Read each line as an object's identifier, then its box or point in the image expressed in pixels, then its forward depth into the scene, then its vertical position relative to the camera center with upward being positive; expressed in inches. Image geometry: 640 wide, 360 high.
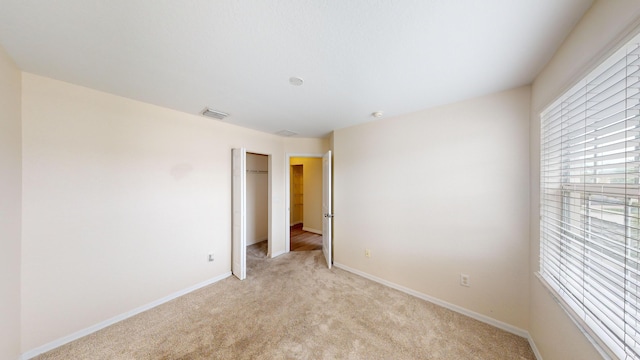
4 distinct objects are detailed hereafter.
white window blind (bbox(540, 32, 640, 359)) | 32.6 -5.0
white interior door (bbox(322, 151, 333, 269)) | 123.7 -19.6
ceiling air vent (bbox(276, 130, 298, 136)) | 132.8 +34.3
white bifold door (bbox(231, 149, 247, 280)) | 111.2 -21.9
